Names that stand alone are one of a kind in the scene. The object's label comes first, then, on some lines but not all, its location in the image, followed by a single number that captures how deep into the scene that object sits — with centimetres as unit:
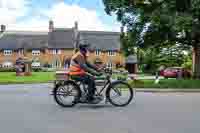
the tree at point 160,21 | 1404
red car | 2643
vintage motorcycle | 723
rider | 718
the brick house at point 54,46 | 5519
